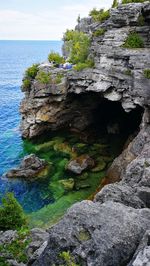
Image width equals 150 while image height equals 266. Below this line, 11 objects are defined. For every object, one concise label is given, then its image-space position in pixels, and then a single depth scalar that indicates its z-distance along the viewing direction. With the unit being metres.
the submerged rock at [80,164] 25.90
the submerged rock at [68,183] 24.31
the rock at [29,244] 11.15
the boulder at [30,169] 26.21
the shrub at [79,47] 31.14
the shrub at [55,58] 34.08
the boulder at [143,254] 7.88
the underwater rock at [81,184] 24.20
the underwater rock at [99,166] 26.13
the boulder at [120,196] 13.21
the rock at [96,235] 9.07
